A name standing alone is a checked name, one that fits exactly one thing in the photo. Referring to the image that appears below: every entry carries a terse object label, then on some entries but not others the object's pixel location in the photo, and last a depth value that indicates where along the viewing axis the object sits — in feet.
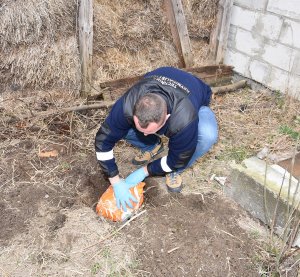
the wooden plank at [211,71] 14.70
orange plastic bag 8.54
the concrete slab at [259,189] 8.25
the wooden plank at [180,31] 13.46
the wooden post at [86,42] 11.65
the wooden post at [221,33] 14.23
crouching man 6.90
